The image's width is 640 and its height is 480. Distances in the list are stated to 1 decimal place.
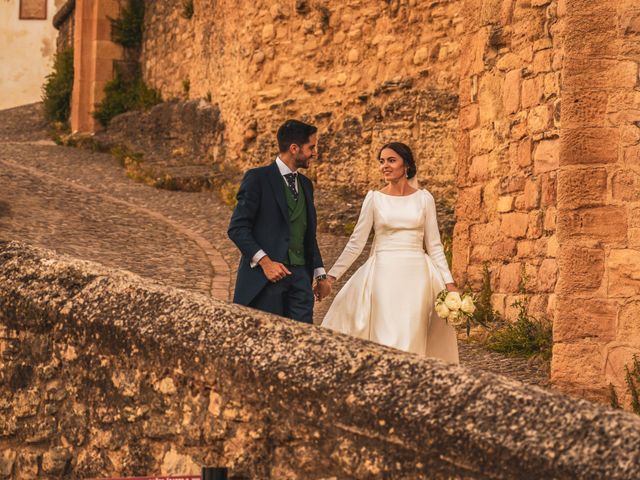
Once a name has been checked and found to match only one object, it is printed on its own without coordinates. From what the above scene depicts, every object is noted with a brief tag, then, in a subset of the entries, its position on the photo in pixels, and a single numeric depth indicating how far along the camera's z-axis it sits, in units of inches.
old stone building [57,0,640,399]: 396.9
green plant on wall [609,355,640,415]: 386.6
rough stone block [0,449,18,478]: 250.3
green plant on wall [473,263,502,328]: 530.5
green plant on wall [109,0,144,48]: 1322.1
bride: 403.9
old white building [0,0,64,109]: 2101.7
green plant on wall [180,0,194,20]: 1175.4
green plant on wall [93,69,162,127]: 1295.9
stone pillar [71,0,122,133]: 1310.1
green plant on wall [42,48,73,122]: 1410.7
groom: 357.5
